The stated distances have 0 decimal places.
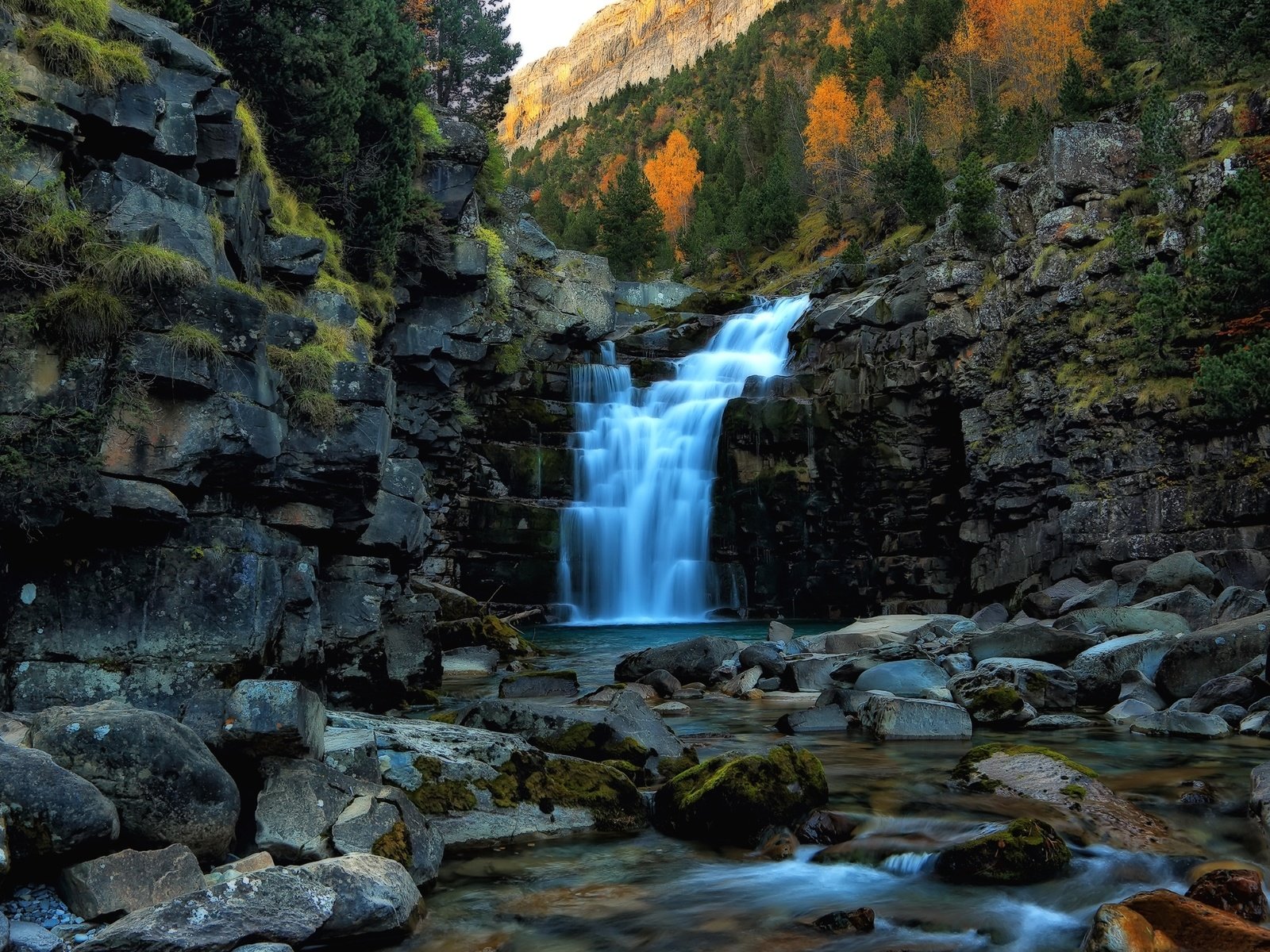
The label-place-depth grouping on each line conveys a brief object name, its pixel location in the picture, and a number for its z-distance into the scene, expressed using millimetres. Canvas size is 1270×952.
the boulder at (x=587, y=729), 9688
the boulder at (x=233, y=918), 4707
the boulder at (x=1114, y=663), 13258
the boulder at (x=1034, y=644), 14930
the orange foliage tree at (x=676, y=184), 79062
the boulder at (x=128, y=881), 5059
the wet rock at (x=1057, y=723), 11695
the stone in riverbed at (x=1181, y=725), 10617
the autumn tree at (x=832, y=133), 64750
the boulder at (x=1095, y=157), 28562
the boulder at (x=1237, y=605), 14961
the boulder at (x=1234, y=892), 5590
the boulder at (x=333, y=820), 6133
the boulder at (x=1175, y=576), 19688
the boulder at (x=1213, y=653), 12102
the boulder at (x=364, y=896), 5387
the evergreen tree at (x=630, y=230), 59031
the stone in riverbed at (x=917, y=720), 11422
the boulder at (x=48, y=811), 5051
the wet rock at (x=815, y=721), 12172
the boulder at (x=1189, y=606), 16250
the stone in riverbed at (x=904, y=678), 13992
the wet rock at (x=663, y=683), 15727
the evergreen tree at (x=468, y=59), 38031
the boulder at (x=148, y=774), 5625
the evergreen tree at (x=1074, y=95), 36744
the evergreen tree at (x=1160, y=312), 24047
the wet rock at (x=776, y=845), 7250
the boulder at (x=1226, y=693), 11344
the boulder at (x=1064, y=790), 7328
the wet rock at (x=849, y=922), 5938
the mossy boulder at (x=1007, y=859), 6574
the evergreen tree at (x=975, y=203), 31156
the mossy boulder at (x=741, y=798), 7617
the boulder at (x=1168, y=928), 4906
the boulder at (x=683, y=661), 17156
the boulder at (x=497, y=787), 7531
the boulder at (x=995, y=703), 12219
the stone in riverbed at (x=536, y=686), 15094
